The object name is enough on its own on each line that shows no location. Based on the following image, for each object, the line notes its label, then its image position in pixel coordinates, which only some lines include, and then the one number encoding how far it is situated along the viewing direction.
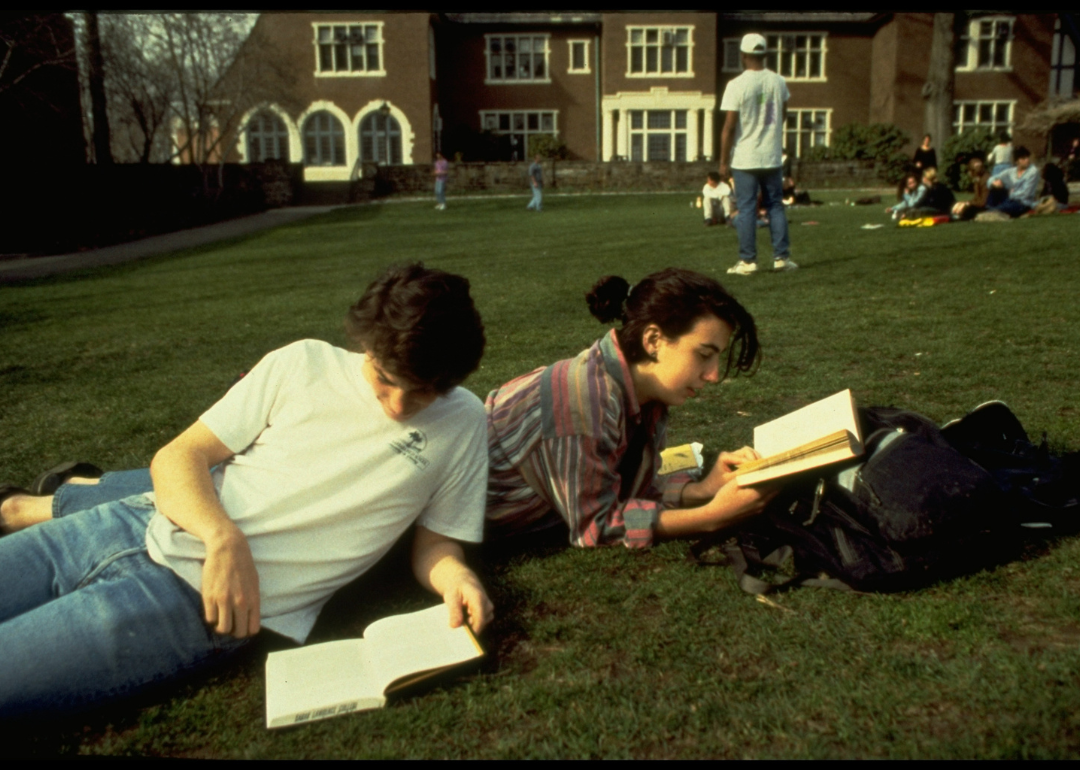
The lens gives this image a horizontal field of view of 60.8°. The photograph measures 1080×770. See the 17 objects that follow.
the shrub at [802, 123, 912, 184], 30.36
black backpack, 2.54
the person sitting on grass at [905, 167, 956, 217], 14.66
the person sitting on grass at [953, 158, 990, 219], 14.41
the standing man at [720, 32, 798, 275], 8.59
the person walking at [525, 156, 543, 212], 24.30
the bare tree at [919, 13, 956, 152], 27.92
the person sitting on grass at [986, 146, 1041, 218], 14.31
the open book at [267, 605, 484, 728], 2.06
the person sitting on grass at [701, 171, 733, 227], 15.90
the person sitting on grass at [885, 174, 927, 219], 15.24
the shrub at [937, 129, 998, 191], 23.81
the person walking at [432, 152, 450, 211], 26.50
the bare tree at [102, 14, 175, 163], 23.78
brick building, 37.66
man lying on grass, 2.09
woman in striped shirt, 2.67
